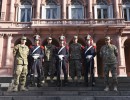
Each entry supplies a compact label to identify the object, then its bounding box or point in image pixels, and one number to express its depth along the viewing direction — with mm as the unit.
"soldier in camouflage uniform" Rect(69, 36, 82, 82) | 10539
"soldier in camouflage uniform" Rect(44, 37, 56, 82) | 10703
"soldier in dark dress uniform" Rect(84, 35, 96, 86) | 10359
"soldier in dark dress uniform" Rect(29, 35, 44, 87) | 10129
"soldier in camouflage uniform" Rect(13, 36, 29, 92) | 9227
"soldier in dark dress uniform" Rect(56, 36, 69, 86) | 10445
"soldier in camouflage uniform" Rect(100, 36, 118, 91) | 9552
